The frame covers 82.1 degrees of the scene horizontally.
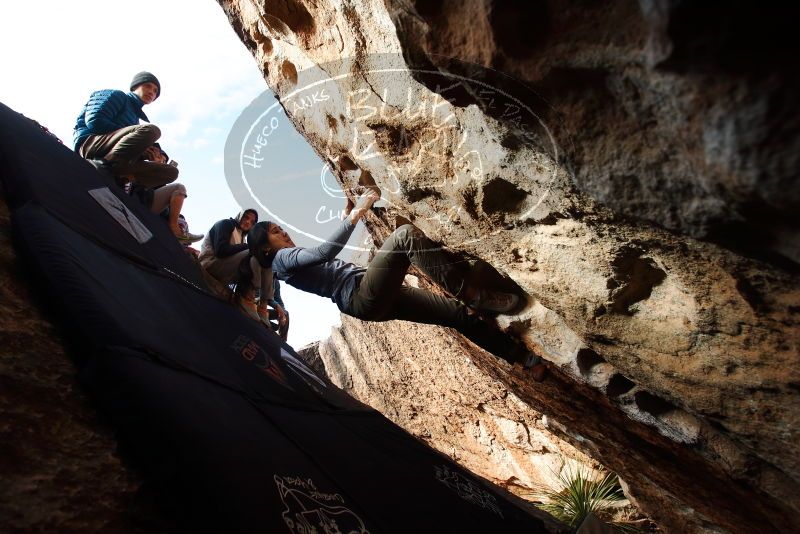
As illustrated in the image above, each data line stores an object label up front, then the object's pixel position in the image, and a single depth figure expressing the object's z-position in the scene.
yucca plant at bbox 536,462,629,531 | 6.12
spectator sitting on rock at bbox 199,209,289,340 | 4.11
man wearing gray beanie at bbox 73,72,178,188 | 3.68
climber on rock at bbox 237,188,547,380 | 3.06
